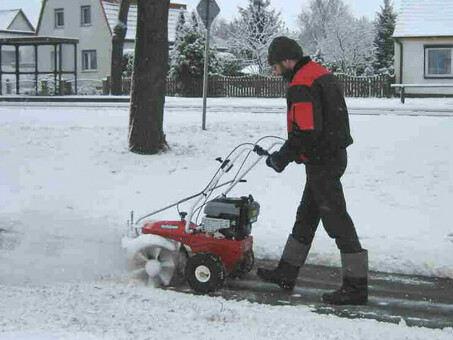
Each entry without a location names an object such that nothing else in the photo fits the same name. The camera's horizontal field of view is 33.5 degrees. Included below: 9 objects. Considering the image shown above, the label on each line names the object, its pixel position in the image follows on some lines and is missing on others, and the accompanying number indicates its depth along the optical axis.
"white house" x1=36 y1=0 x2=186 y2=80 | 47.19
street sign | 13.98
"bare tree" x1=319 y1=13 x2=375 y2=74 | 56.46
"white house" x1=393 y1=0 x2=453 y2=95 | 33.31
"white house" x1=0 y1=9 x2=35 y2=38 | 59.88
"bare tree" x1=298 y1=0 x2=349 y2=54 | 90.12
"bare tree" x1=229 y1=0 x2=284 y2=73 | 48.19
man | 5.69
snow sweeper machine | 6.23
